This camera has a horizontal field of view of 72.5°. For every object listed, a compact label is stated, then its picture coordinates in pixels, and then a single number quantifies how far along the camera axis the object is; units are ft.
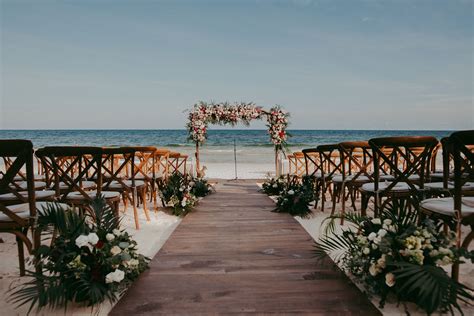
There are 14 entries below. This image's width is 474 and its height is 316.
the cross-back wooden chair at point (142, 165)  13.78
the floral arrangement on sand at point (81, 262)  5.81
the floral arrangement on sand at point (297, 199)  15.01
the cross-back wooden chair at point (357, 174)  12.37
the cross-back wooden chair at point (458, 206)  6.07
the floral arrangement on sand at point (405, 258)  4.90
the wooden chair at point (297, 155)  24.44
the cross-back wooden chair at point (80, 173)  9.07
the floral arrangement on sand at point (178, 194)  15.30
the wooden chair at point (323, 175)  14.73
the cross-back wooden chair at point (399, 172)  8.79
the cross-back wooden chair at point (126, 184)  11.96
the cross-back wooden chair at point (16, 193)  6.37
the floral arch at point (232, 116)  27.96
